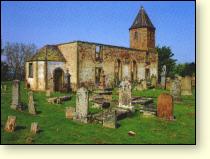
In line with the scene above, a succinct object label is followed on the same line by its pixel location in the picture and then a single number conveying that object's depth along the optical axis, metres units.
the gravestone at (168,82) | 12.59
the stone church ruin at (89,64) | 13.16
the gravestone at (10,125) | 6.47
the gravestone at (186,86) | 10.91
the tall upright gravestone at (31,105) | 7.71
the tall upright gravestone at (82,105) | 7.35
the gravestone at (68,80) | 12.82
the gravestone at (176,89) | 10.15
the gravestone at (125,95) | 8.54
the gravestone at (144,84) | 12.84
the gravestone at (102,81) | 12.70
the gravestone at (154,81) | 13.44
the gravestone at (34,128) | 6.52
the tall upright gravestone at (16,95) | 7.70
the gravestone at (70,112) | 7.53
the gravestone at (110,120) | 7.03
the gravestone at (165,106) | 7.52
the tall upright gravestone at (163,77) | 13.24
